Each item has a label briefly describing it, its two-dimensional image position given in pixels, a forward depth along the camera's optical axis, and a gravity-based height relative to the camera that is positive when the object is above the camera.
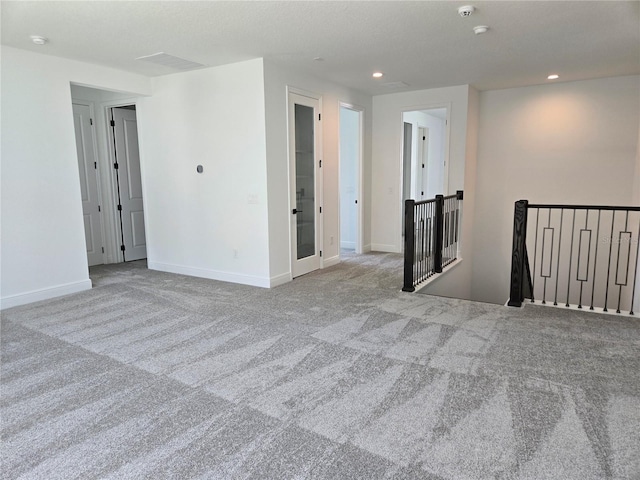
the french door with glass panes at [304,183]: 5.31 -0.07
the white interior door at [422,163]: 8.70 +0.29
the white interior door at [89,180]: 6.18 +0.03
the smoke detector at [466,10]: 3.21 +1.29
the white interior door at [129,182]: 6.52 -0.01
